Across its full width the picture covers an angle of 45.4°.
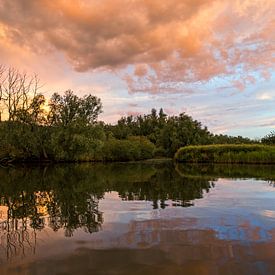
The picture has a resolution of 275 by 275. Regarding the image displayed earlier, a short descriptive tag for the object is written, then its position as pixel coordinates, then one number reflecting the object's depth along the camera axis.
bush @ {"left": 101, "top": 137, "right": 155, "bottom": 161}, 57.03
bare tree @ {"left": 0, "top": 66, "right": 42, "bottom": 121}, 47.06
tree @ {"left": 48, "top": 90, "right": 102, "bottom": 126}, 52.16
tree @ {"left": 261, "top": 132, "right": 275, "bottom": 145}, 43.93
